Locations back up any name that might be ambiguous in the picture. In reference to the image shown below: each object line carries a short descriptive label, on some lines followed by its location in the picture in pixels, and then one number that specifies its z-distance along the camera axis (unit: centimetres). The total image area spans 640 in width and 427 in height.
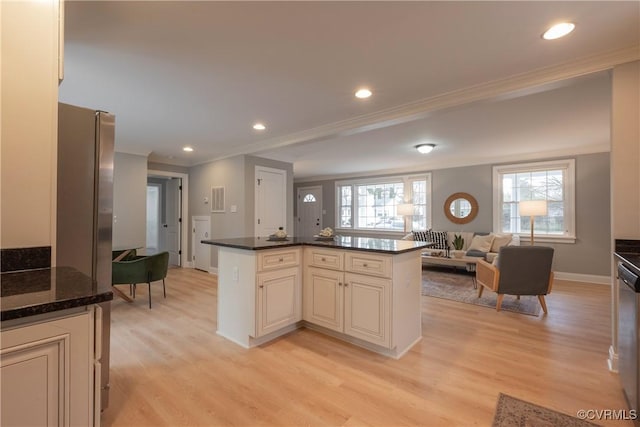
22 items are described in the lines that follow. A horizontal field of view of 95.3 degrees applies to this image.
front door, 927
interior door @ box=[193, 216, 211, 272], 611
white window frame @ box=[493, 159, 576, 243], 528
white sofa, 554
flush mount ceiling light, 492
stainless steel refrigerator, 160
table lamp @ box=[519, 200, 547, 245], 454
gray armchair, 339
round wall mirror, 636
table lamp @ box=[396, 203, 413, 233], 637
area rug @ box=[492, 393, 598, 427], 165
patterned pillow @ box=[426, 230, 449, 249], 635
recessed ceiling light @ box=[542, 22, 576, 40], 184
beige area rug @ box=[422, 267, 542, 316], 374
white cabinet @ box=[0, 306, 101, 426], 82
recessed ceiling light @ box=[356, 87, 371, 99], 280
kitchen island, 243
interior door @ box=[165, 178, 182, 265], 663
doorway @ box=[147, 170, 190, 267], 655
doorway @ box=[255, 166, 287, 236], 561
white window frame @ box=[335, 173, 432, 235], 705
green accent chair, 355
